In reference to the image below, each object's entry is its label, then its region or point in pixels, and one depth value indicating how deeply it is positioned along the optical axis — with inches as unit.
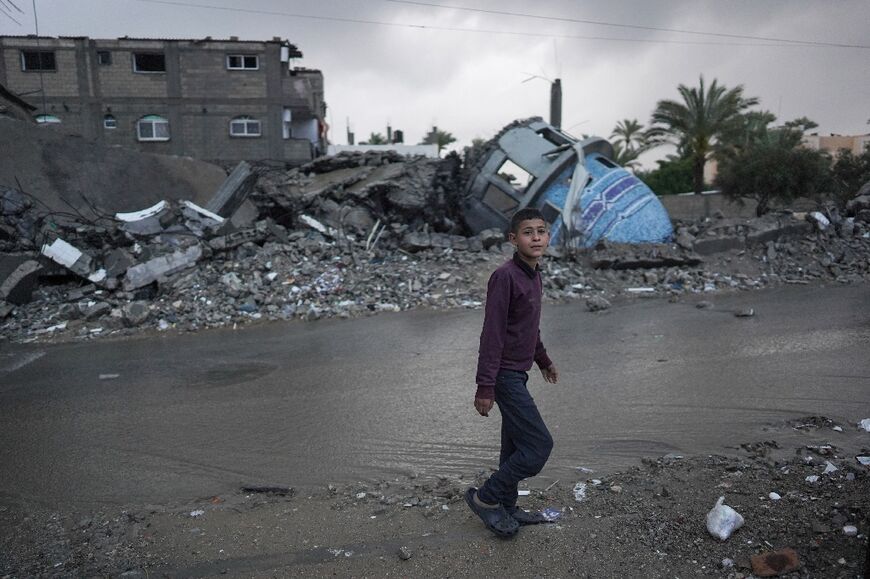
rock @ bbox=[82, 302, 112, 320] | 382.6
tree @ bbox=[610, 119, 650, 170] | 1218.4
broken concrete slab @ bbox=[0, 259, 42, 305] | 409.9
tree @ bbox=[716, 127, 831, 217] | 738.8
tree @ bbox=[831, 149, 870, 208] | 806.5
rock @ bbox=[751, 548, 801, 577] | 97.3
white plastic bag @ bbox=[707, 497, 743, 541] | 108.1
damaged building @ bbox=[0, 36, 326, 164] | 1109.7
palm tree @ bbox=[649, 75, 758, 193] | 1034.1
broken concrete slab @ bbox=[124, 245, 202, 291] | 424.2
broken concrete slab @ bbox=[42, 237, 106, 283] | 439.5
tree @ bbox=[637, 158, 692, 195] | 1505.9
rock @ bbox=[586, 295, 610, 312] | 378.6
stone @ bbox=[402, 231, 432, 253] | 519.2
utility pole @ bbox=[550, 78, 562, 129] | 960.3
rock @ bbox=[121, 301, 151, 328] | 370.6
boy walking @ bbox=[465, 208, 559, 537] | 111.3
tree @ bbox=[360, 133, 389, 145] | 1947.0
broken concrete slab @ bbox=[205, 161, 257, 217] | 571.8
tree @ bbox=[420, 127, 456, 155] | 1895.8
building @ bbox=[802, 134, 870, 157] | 1919.3
